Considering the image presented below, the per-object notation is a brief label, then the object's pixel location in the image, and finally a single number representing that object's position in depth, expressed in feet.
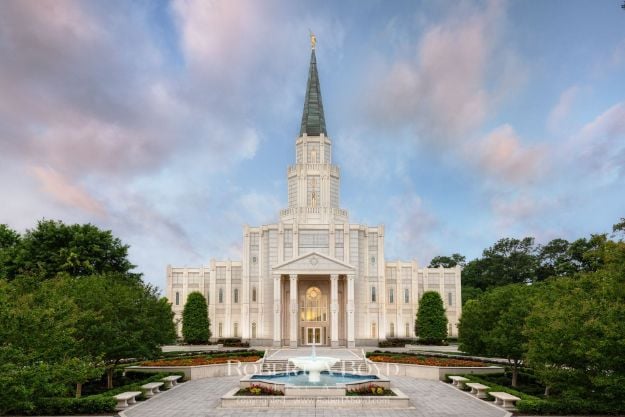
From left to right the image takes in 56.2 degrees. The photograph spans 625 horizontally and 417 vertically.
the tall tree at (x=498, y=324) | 104.67
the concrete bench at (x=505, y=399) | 80.22
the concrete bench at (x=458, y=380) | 103.09
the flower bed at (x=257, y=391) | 87.52
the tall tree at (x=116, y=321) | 93.91
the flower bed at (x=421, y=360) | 125.70
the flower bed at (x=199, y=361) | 127.24
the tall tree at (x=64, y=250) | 166.50
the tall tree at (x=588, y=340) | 60.64
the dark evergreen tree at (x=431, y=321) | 209.56
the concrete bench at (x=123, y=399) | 80.66
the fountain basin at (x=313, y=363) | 96.78
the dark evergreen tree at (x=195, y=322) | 209.97
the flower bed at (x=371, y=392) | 87.61
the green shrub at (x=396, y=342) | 203.51
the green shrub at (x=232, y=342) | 202.90
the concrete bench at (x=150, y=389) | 91.86
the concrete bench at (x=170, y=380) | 104.08
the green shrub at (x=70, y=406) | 73.20
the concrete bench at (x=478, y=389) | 91.76
